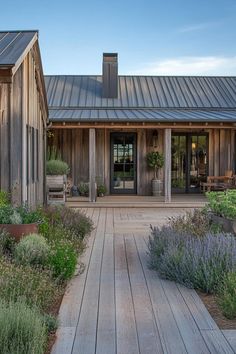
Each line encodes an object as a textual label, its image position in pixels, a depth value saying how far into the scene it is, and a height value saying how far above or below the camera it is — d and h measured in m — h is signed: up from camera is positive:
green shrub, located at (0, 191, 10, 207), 7.69 -0.49
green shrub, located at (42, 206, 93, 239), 8.26 -0.92
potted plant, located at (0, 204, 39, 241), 6.77 -0.77
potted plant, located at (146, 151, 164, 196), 16.73 +0.21
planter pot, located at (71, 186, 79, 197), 16.34 -0.76
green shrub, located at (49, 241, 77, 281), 5.53 -1.11
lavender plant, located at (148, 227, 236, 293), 5.25 -1.05
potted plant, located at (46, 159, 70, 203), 13.95 -0.35
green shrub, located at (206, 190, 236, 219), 7.61 -0.57
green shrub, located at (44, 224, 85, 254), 6.93 -1.01
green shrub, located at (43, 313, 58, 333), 4.05 -1.32
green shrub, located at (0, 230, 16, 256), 6.34 -1.00
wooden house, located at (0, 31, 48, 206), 8.14 +0.97
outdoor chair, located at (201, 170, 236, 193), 15.78 -0.48
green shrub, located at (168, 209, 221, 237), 6.96 -0.89
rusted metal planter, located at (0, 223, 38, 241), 6.75 -0.85
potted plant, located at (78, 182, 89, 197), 16.05 -0.68
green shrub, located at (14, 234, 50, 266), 5.69 -1.01
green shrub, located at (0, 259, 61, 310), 4.34 -1.12
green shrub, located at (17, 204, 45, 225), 7.15 -0.71
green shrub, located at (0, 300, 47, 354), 3.30 -1.17
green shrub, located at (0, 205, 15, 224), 6.96 -0.66
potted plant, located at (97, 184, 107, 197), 16.20 -0.72
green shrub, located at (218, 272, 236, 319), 4.46 -1.23
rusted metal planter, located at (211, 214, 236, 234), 7.45 -0.88
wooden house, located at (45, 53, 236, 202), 14.63 +1.30
